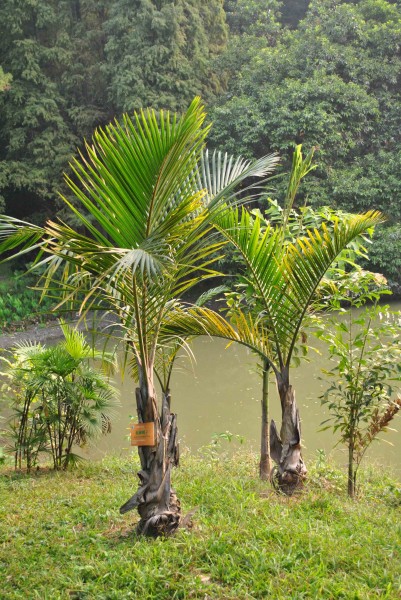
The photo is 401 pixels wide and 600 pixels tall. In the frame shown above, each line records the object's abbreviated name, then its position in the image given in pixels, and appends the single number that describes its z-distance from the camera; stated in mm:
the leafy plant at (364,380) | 3912
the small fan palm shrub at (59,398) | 4707
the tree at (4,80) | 12000
